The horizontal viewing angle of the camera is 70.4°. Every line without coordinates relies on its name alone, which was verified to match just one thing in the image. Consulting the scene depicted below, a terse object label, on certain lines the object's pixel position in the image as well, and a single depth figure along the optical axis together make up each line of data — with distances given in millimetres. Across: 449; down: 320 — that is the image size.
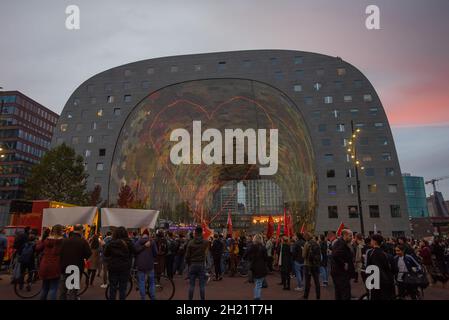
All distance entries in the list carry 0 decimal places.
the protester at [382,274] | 6812
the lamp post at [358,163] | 45650
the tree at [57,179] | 35406
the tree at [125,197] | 47375
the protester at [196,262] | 8336
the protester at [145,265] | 8453
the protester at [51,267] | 7695
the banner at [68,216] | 13617
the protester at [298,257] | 12462
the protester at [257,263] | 8734
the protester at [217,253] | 15438
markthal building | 45250
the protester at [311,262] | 10057
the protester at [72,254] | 7914
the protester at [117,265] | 7273
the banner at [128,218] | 13711
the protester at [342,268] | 8438
